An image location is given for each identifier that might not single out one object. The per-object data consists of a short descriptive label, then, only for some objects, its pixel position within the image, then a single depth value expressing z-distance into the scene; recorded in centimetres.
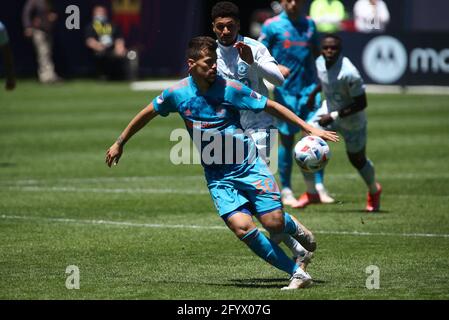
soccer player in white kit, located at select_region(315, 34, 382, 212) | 1417
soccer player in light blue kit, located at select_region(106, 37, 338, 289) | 939
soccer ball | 974
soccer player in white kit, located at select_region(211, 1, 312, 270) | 1083
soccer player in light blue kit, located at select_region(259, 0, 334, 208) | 1521
